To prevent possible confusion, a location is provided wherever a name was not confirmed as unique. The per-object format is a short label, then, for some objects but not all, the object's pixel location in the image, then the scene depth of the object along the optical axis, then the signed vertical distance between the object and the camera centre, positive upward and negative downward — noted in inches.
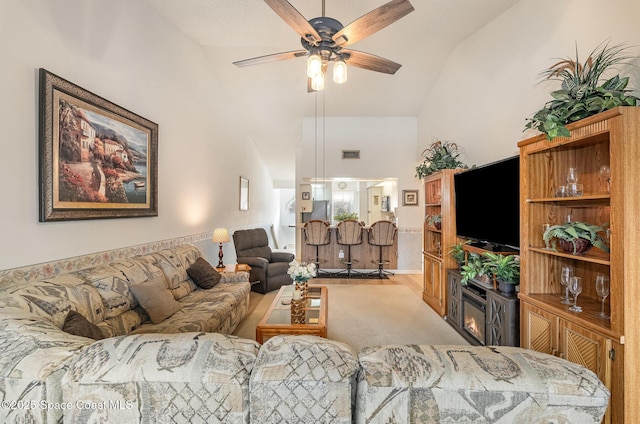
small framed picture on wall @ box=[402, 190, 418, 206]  250.4 +12.9
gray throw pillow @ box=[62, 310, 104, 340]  62.6 -25.0
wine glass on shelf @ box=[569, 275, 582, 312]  71.9 -19.0
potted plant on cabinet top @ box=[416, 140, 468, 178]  156.3 +30.0
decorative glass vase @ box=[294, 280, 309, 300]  109.5 -28.4
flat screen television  101.3 +3.3
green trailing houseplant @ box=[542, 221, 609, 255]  69.6 -6.1
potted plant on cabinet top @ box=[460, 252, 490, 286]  108.0 -21.9
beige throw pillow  94.3 -28.7
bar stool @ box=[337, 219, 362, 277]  222.2 -14.5
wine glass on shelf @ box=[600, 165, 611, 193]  71.8 +10.0
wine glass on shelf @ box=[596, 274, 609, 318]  66.5 -17.4
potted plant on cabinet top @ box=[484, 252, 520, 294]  96.8 -20.2
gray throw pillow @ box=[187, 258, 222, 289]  132.5 -28.2
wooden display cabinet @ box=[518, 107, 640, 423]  57.8 -10.7
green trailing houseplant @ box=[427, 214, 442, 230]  156.0 -4.5
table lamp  167.2 -13.4
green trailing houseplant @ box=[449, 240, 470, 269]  132.8 -18.7
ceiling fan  78.4 +54.9
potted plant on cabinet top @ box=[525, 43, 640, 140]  64.2 +26.6
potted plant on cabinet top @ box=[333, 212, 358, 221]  266.3 -3.5
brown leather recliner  179.0 -31.4
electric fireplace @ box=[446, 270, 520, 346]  93.5 -37.7
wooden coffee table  91.0 -36.7
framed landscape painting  80.0 +19.3
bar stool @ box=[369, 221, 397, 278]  220.4 -15.3
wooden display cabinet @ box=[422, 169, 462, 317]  143.3 -13.6
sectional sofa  29.0 -17.4
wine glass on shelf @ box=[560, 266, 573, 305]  74.8 -17.5
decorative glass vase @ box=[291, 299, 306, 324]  98.8 -34.0
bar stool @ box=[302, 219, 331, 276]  222.7 -14.5
